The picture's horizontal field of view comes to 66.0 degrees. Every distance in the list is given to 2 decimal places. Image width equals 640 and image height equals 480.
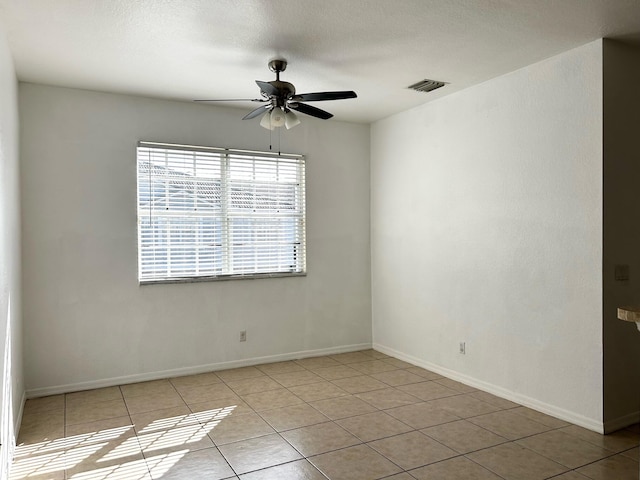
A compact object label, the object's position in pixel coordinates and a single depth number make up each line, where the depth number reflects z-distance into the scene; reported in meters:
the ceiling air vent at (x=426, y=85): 4.26
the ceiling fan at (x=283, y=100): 3.43
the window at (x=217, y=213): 4.66
